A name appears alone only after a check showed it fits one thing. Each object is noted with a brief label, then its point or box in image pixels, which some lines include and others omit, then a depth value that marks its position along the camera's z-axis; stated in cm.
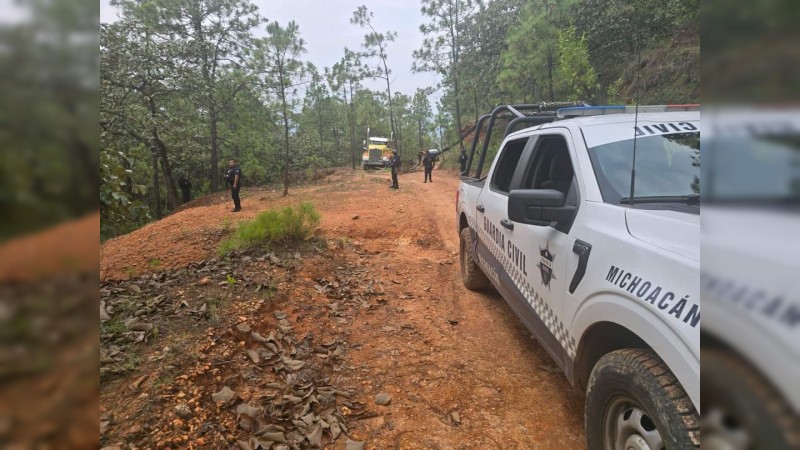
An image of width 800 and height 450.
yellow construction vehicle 3331
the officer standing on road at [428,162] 1940
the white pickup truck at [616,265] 145
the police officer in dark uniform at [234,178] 1241
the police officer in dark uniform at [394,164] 1677
